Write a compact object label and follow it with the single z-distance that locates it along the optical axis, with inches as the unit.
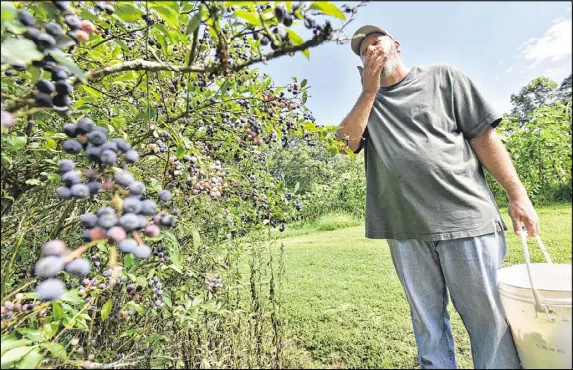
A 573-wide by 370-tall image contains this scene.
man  51.4
